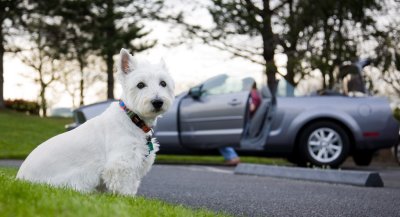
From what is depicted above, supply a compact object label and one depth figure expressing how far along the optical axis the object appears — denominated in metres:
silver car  12.06
